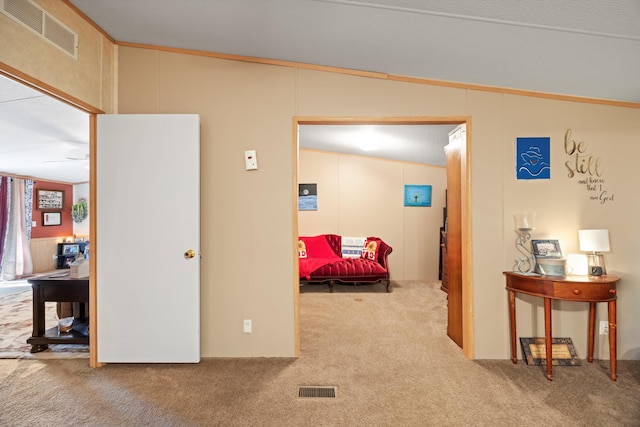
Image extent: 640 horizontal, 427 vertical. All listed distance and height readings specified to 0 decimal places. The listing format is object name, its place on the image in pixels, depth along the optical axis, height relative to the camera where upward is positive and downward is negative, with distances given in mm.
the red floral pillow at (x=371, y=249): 5723 -633
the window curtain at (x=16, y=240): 6684 -505
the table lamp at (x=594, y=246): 2510 -264
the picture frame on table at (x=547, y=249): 2629 -292
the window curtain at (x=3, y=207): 6773 +182
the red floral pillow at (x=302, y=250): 5789 -638
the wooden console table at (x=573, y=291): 2342 -573
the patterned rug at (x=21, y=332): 2852 -1218
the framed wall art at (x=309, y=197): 6344 +330
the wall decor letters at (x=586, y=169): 2703 +361
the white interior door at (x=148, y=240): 2594 -199
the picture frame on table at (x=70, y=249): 7863 -810
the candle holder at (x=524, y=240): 2631 -223
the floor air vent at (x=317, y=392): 2209 -1224
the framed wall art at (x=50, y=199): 7727 +393
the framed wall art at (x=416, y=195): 6344 +357
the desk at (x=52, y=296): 2959 -744
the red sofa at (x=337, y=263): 5316 -825
